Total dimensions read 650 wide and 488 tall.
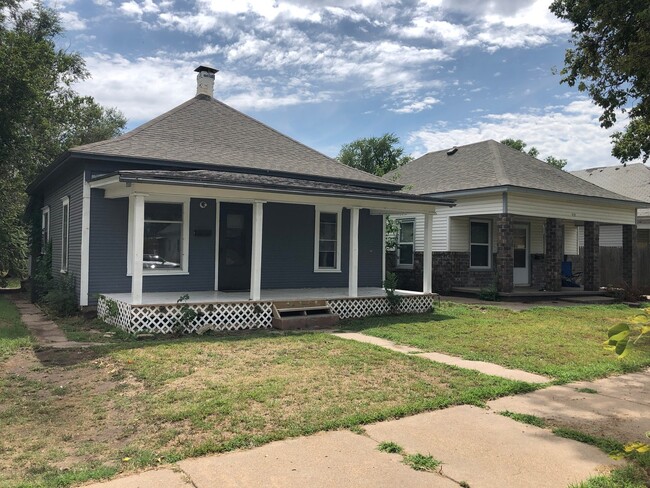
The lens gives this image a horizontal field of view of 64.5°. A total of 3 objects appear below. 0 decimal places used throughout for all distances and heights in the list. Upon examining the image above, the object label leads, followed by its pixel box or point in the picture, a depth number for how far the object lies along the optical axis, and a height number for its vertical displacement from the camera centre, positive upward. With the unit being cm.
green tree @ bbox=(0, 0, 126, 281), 1481 +486
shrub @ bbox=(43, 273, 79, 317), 1080 -108
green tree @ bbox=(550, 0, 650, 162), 816 +368
